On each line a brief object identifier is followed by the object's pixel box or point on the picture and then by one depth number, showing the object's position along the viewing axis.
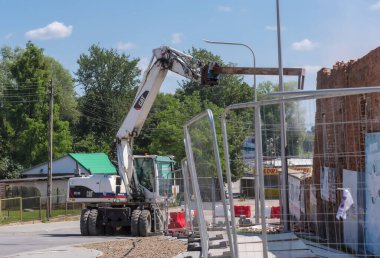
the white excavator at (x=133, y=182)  24.69
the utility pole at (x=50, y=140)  41.12
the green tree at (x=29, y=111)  65.44
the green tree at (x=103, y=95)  80.62
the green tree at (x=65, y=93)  81.26
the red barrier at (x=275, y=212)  8.85
